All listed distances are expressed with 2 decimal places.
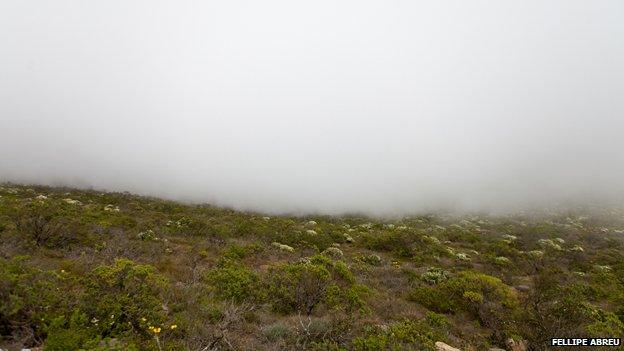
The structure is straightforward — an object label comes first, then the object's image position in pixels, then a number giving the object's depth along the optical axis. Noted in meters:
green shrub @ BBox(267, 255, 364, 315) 8.48
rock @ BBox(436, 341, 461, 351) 6.79
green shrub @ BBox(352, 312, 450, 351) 6.15
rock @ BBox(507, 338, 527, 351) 7.51
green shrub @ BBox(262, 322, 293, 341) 6.44
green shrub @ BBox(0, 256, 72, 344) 4.91
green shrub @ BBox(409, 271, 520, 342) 8.91
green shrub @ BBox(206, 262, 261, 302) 8.53
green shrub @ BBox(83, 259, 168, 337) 5.46
